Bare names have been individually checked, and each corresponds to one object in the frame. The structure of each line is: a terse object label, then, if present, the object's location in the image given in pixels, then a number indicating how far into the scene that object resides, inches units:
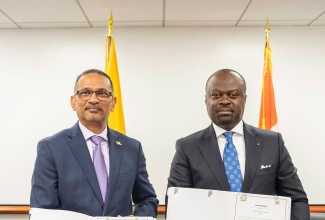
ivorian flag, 136.5
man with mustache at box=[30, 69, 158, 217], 56.2
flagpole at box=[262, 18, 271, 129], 131.2
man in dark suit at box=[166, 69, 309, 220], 57.6
